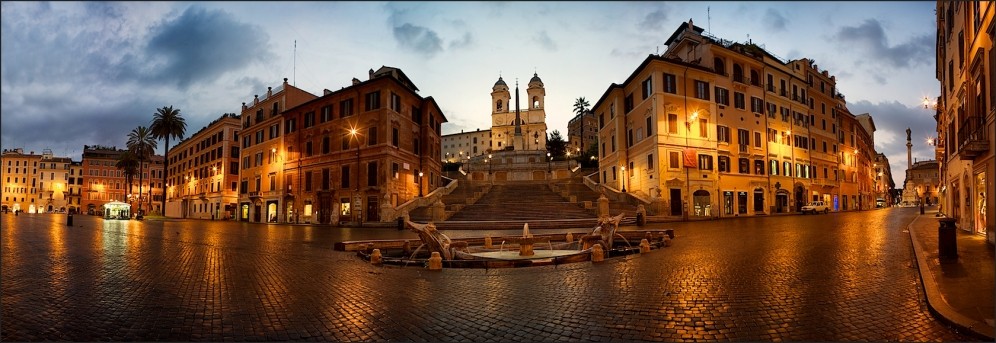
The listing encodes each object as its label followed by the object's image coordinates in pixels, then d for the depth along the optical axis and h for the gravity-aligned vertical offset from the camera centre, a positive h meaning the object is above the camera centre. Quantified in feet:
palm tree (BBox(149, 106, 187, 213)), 200.44 +32.67
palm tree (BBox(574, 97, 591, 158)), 305.94 +60.57
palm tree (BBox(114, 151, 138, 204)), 248.52 +19.57
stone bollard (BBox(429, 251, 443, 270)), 39.23 -5.19
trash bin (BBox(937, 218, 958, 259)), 36.09 -3.44
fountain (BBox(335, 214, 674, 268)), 42.45 -5.41
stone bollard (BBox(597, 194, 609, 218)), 103.14 -1.66
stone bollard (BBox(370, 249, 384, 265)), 42.57 -5.23
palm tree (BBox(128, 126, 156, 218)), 230.89 +28.28
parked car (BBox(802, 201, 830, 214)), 147.84 -3.33
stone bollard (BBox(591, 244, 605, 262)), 42.03 -4.94
